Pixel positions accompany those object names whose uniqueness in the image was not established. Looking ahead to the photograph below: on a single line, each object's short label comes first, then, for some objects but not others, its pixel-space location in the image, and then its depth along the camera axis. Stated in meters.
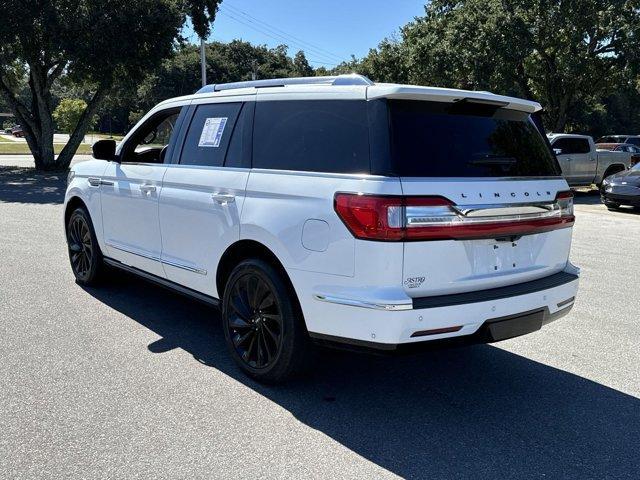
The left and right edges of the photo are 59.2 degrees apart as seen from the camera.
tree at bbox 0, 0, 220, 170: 18.98
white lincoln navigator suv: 3.14
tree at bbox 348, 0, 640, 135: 22.17
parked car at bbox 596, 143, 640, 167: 22.12
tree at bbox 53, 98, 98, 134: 56.47
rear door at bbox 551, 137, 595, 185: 17.56
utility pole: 30.96
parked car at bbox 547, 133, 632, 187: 17.66
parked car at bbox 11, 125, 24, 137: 84.44
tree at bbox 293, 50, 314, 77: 87.18
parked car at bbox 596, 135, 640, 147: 31.39
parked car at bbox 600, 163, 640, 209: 14.68
